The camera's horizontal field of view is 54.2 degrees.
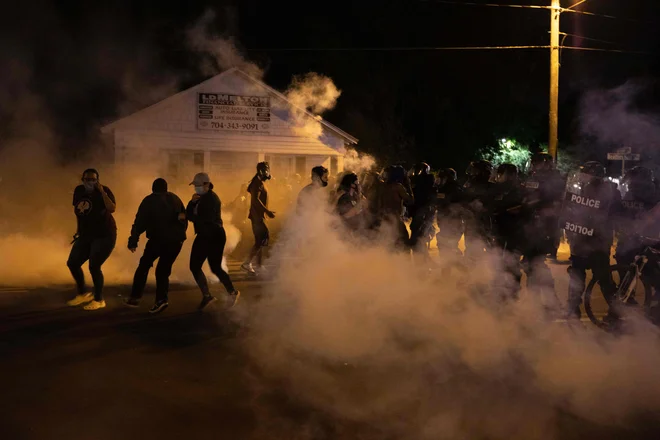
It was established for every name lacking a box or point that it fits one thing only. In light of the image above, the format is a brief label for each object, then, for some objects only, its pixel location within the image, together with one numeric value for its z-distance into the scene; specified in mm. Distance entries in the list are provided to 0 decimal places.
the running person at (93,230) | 7012
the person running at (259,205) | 9227
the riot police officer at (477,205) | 7680
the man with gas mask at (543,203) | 6742
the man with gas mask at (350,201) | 8086
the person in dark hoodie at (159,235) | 6863
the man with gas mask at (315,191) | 8664
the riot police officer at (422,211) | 8656
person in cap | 7023
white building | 20016
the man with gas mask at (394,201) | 8461
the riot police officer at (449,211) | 8242
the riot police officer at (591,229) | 6316
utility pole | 14609
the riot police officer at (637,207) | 6645
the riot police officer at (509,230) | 6891
